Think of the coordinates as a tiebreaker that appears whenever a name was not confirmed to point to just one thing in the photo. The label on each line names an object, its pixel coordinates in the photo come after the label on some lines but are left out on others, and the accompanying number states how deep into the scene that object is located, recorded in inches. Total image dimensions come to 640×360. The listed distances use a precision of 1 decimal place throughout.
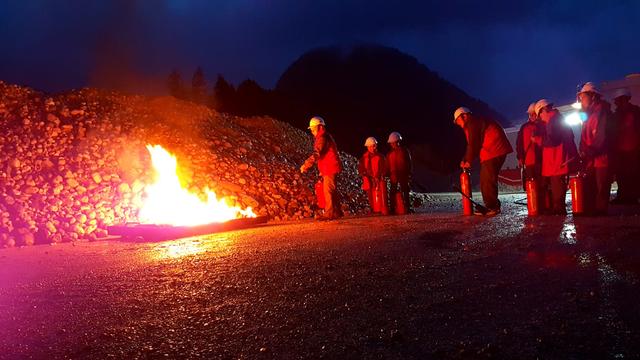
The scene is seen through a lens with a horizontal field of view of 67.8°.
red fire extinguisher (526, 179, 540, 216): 338.0
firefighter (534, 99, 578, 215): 322.7
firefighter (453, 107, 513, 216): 348.5
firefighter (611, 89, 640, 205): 369.1
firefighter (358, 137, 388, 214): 463.8
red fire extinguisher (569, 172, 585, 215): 308.9
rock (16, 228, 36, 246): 352.2
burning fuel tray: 335.3
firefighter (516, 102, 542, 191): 343.9
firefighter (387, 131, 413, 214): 459.8
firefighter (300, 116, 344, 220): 415.2
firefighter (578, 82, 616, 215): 316.5
